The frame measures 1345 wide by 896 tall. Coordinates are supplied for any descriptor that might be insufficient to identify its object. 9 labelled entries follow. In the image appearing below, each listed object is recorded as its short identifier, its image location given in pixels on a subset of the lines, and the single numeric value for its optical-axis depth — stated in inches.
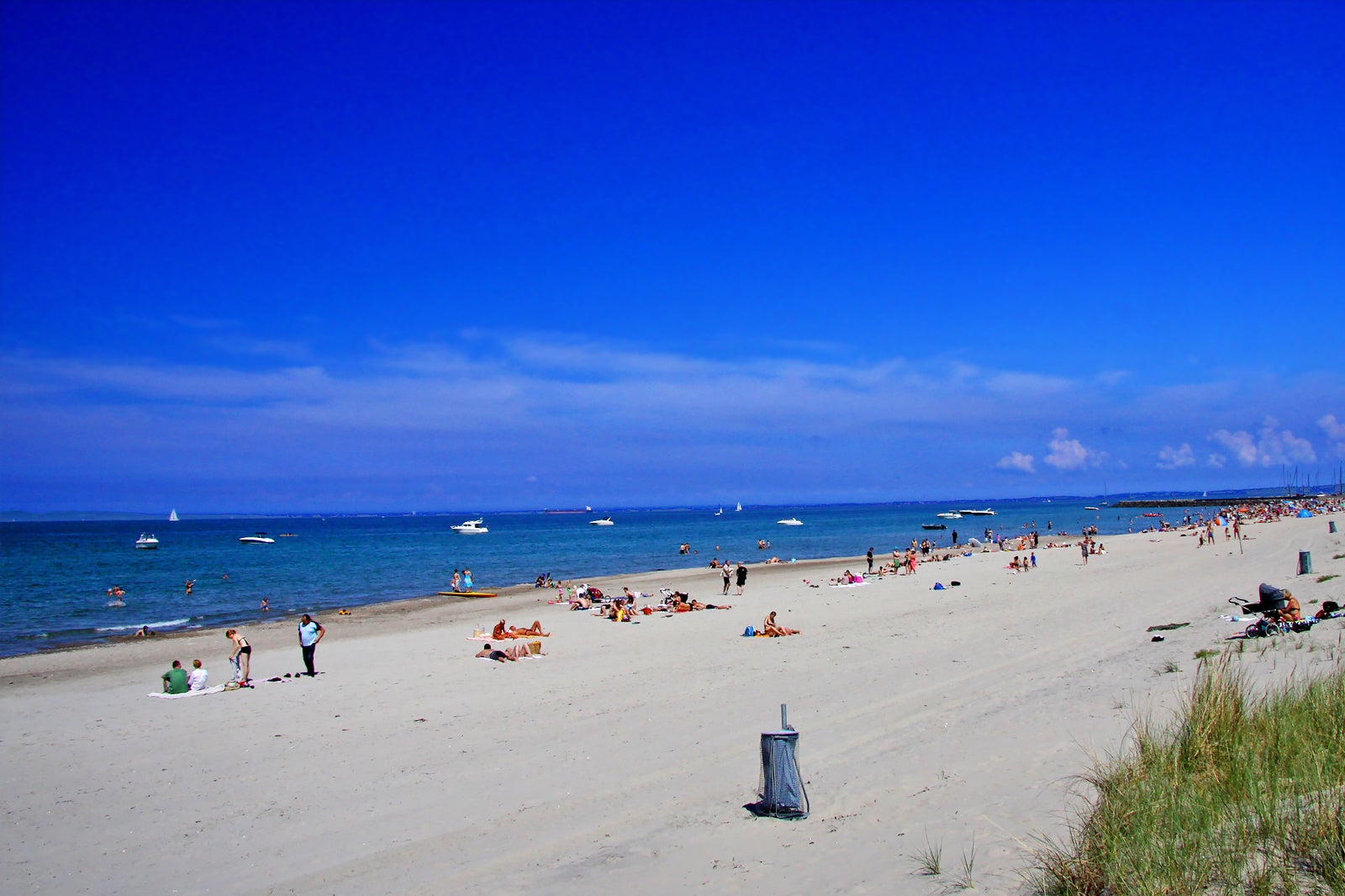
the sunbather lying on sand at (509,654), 692.5
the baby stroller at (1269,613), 513.3
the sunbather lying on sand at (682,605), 1034.7
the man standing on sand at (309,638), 663.1
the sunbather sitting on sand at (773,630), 779.4
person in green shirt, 599.8
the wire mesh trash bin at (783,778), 288.4
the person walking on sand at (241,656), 623.5
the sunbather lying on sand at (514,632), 774.5
